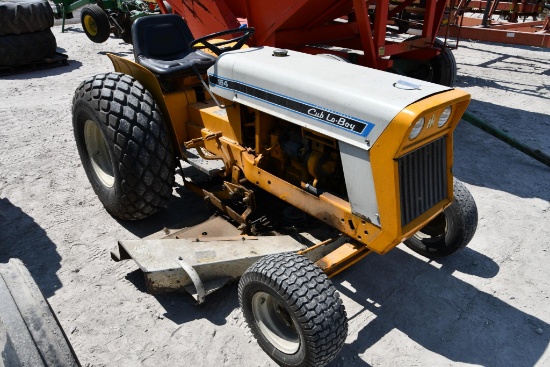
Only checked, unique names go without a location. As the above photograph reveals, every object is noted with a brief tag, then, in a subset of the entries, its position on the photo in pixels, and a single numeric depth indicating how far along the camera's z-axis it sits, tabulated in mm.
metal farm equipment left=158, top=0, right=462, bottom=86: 5277
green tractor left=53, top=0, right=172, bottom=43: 9891
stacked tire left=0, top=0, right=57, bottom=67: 7816
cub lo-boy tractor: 2443
